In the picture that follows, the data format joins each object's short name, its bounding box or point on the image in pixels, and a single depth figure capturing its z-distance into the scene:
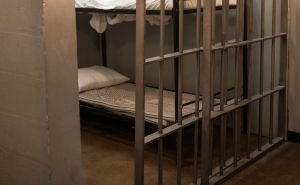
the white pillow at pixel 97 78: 4.25
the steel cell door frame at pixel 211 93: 2.44
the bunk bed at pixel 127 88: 3.21
